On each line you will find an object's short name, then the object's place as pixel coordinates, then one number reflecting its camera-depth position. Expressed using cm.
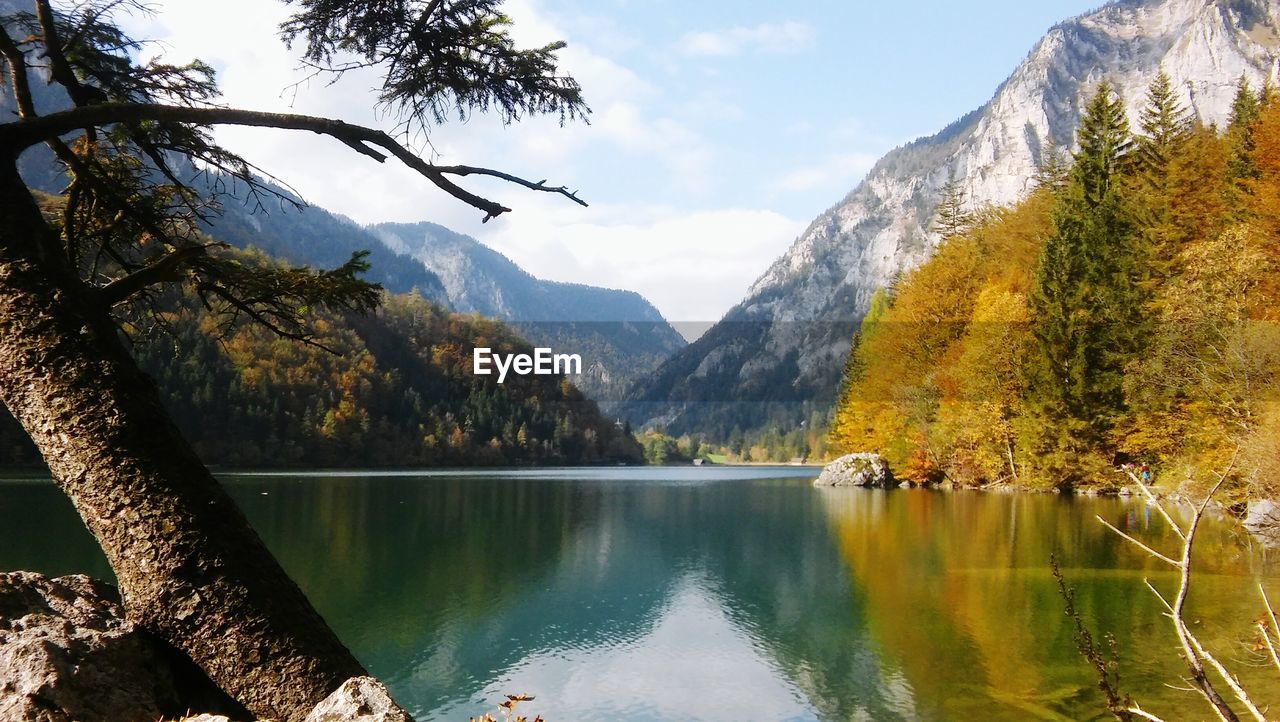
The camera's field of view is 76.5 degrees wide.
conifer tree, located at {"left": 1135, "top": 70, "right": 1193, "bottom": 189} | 2991
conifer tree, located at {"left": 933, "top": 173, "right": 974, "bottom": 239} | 4866
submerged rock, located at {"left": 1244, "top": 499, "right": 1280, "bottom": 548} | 1475
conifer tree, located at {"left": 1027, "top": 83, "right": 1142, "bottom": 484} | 2719
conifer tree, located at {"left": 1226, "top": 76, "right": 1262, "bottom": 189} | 2322
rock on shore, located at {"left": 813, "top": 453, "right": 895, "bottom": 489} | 3850
